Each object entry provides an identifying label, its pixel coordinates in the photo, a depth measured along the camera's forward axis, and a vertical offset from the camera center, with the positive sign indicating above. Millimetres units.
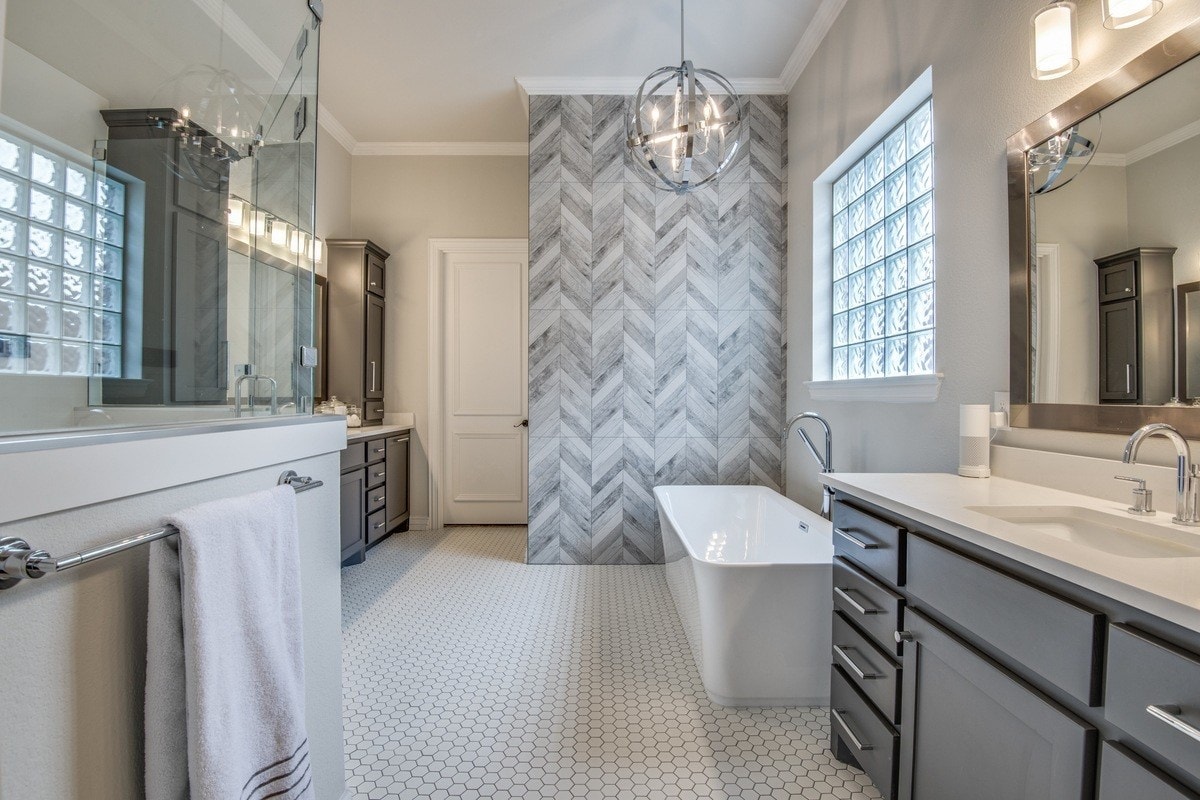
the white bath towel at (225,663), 740 -388
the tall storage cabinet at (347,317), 3941 +634
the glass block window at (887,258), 2291 +706
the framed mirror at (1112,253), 1133 +370
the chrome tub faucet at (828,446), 2705 -207
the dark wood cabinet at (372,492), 3291 -600
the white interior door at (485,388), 4469 +136
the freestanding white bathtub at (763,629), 1890 -800
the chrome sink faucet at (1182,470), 1011 -121
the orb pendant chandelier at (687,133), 2139 +1133
